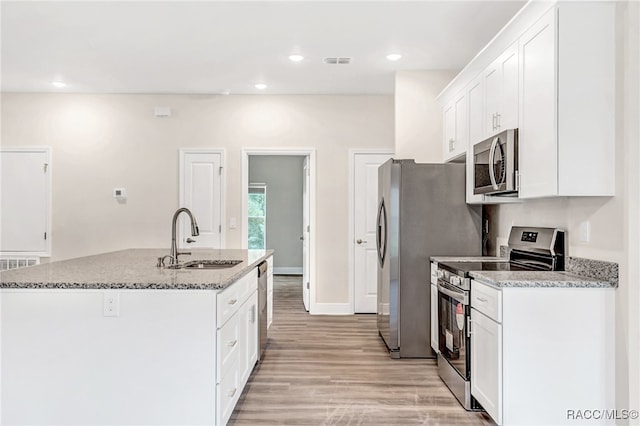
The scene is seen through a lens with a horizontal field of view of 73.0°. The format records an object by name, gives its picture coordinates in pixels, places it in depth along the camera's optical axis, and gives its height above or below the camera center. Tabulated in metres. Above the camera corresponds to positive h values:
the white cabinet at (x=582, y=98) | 2.26 +0.63
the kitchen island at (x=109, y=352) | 2.14 -0.67
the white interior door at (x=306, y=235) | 5.64 -0.24
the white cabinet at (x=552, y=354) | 2.25 -0.71
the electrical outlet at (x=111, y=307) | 2.14 -0.45
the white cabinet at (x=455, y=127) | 3.72 +0.83
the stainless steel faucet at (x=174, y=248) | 2.88 -0.22
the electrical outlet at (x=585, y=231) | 2.46 -0.07
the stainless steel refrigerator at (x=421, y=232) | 3.74 -0.12
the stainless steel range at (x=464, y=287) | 2.74 -0.48
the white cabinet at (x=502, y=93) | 2.73 +0.85
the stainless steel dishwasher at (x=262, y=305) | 3.47 -0.74
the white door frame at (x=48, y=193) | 5.51 +0.29
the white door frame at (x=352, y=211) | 5.55 +0.08
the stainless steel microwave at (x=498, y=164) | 2.70 +0.36
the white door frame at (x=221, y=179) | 5.52 +0.48
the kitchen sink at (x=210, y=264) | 3.26 -0.36
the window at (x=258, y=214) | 9.20 +0.06
